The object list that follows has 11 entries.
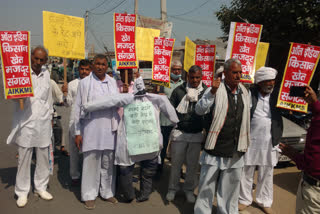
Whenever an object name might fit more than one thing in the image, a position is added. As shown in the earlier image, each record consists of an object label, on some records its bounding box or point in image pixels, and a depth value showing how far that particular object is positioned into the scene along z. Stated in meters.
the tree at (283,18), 7.18
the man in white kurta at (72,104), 4.17
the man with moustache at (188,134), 3.64
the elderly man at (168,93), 4.64
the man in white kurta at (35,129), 3.46
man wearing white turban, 3.46
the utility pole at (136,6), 13.96
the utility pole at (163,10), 11.38
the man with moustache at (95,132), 3.45
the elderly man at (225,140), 2.92
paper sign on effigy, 3.48
